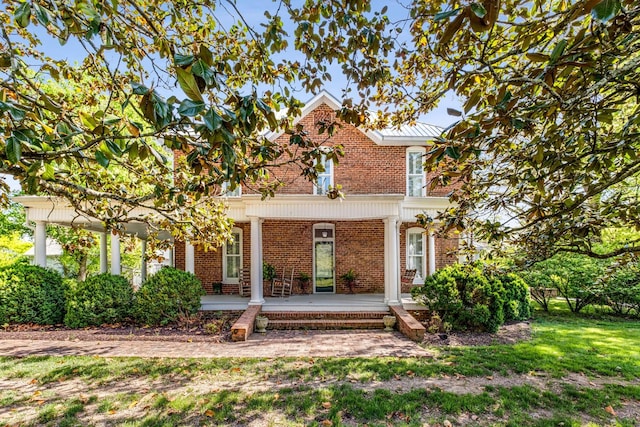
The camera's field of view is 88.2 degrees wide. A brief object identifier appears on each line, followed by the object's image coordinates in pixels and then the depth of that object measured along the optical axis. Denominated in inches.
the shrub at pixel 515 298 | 387.5
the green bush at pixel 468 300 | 343.3
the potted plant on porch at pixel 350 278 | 516.4
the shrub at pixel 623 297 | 419.8
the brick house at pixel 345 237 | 514.0
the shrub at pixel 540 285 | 490.0
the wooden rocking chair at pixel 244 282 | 505.6
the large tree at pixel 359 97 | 74.9
